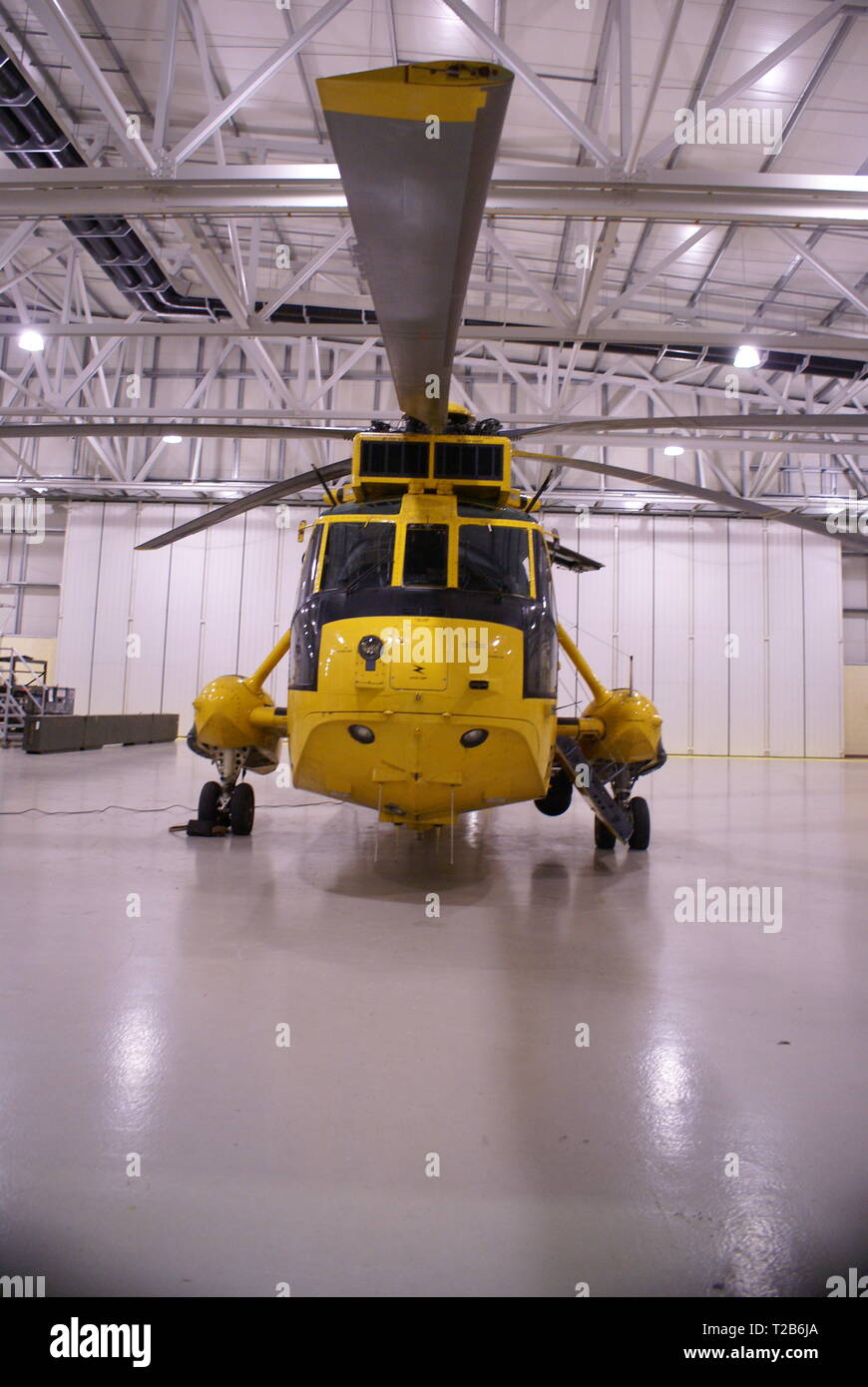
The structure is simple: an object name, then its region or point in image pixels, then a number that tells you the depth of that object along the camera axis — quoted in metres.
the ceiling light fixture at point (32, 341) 12.47
